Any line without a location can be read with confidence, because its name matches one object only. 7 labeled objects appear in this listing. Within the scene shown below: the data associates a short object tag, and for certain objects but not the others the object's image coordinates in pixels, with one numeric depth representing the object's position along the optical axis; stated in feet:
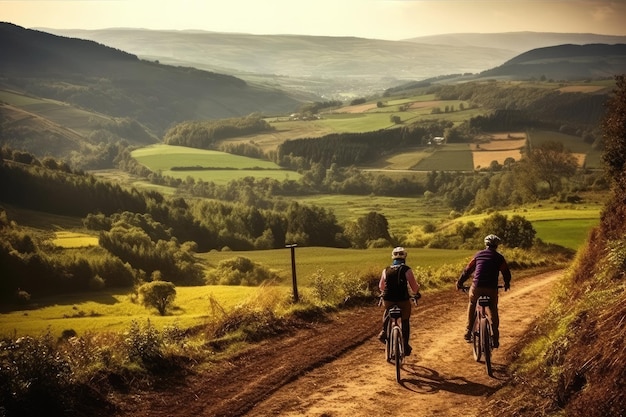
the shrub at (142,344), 42.04
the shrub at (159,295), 201.36
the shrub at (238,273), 261.24
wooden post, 58.85
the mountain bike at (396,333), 39.17
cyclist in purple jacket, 40.98
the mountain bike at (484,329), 40.22
